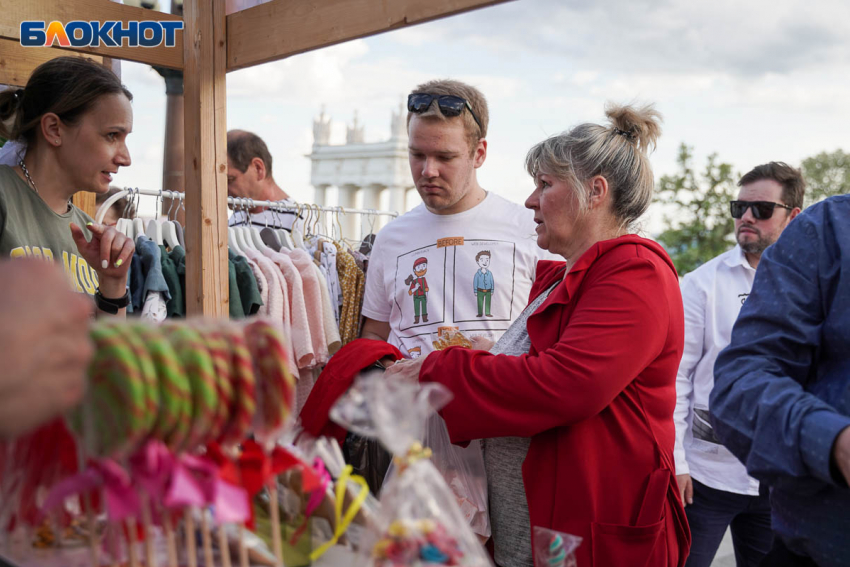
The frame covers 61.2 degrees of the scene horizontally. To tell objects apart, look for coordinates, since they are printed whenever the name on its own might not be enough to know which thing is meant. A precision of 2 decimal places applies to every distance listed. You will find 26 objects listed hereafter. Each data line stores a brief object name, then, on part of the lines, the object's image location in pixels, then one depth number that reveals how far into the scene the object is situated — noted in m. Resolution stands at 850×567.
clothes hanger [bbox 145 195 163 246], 3.46
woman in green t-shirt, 2.15
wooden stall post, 2.34
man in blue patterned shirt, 1.17
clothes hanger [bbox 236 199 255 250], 3.75
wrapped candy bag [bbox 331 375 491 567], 0.85
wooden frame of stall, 2.23
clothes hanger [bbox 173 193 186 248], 3.57
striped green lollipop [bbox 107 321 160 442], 0.71
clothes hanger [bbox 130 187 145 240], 3.45
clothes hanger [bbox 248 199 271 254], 3.79
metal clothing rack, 3.21
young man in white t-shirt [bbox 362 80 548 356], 2.53
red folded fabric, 1.90
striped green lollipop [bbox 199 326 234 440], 0.77
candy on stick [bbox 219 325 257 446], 0.78
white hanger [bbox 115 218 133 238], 3.40
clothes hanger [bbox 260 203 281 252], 3.93
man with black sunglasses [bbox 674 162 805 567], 2.79
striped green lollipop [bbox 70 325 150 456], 0.70
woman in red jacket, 1.65
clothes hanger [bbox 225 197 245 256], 3.63
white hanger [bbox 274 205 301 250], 3.98
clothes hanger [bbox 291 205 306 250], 4.11
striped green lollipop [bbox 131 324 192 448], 0.72
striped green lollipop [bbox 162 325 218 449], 0.74
